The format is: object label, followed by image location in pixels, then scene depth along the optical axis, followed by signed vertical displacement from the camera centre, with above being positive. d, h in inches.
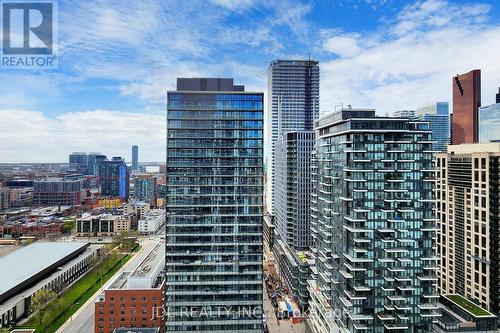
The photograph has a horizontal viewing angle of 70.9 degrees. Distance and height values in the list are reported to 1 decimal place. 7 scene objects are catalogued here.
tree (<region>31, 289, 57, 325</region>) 2846.7 -1122.5
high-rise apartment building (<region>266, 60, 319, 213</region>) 5880.9 +1215.9
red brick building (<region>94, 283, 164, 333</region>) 2647.6 -1079.9
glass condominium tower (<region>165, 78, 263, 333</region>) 2363.4 -286.6
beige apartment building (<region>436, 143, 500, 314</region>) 2640.3 -443.9
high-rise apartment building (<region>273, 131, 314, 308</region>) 3959.2 -335.1
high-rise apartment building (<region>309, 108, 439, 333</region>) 1931.6 -327.4
